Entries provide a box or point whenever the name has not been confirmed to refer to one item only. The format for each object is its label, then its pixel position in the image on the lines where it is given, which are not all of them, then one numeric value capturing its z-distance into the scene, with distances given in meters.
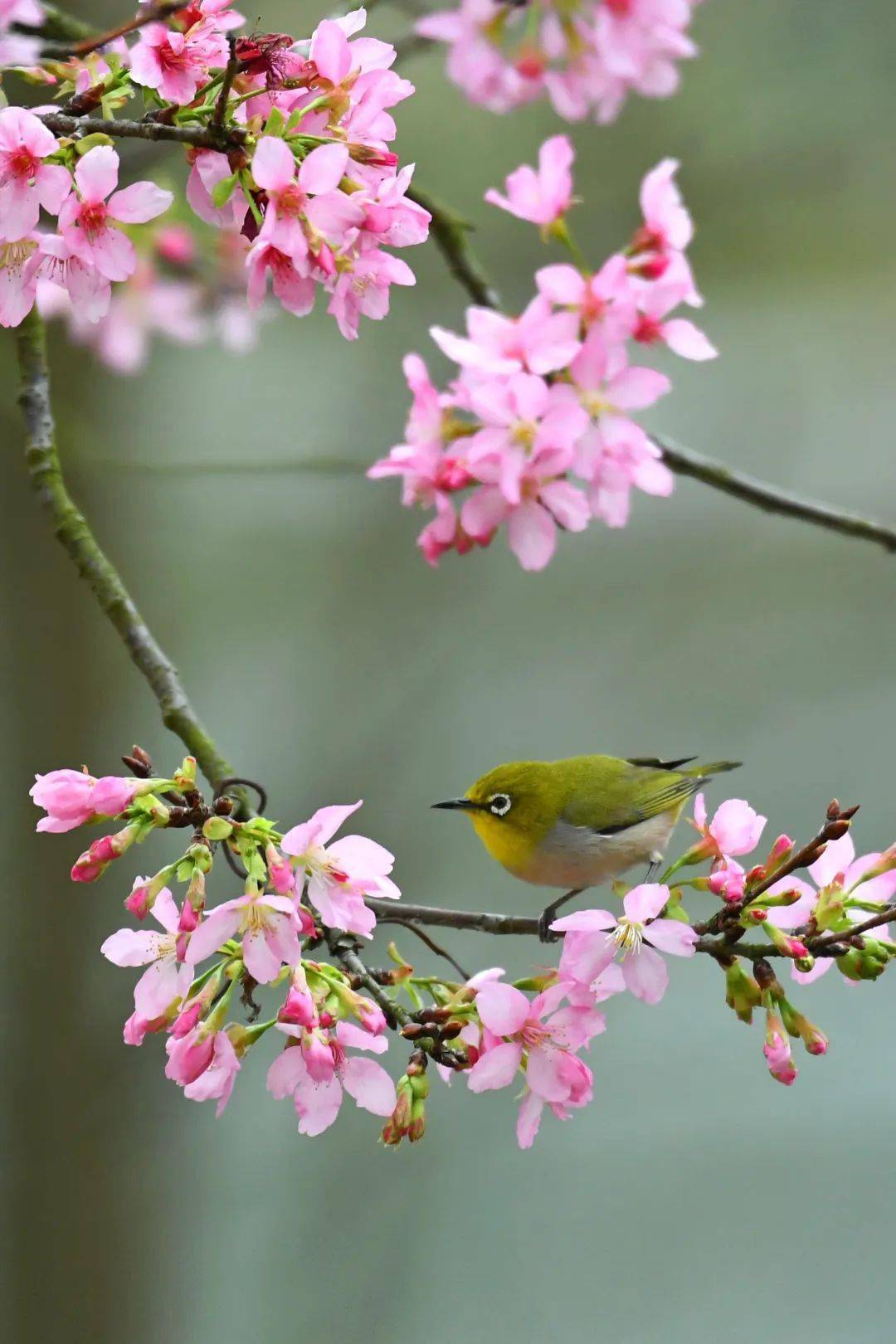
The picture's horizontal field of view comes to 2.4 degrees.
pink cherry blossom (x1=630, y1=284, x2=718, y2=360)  5.84
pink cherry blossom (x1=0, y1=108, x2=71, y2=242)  5.67
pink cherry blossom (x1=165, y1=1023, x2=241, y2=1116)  5.69
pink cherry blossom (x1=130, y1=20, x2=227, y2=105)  5.68
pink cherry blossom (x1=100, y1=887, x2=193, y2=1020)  5.69
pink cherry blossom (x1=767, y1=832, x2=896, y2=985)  5.72
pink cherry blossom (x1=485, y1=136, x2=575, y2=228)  5.86
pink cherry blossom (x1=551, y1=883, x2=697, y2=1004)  5.70
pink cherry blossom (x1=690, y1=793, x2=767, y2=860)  5.74
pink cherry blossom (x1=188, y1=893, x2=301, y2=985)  5.66
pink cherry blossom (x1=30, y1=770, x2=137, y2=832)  5.67
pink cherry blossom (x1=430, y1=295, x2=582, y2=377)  5.81
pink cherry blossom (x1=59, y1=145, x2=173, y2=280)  5.69
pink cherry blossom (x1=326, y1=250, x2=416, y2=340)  5.72
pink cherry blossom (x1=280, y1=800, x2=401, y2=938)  5.68
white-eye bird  5.96
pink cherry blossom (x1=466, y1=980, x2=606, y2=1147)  5.71
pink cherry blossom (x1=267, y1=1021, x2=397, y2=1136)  5.70
